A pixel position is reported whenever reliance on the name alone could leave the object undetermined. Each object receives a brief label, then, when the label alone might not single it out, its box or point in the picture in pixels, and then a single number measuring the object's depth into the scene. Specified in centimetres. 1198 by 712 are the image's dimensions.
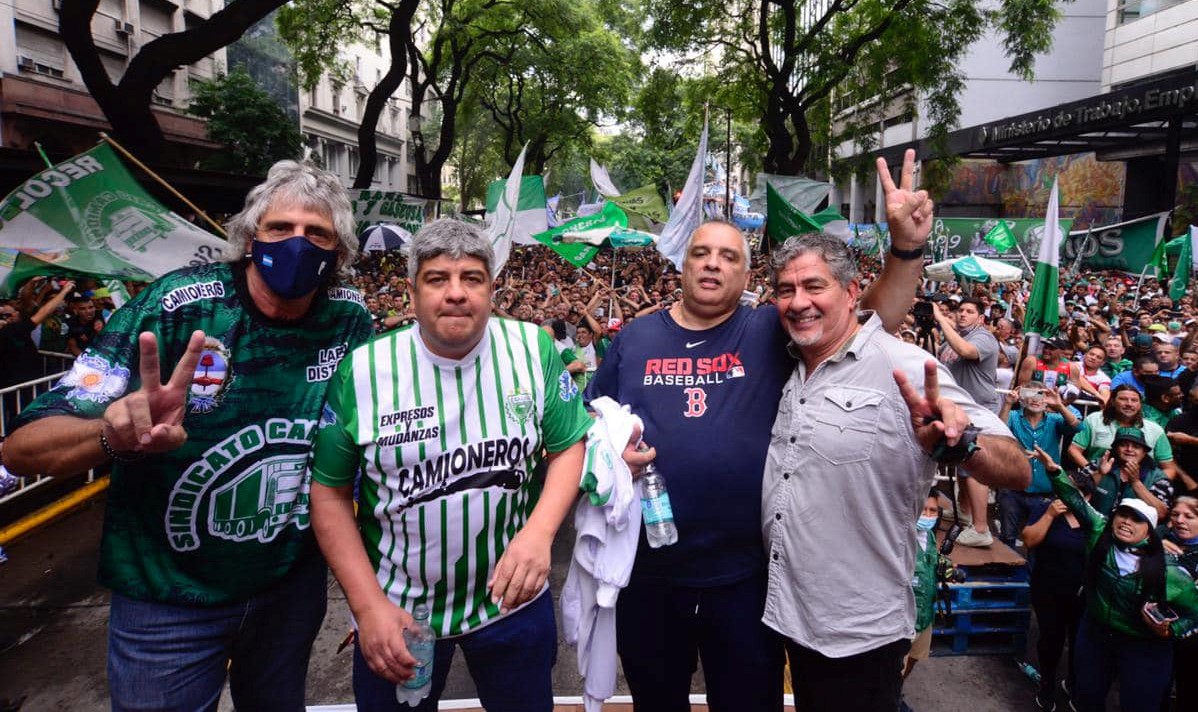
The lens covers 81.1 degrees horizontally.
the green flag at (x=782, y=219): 919
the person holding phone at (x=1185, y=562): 357
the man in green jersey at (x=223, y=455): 195
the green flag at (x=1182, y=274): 1324
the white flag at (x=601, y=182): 2088
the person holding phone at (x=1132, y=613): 341
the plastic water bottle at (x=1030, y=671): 425
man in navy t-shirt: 242
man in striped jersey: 197
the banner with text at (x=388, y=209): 1370
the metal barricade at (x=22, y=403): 582
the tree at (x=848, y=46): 1521
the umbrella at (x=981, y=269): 1339
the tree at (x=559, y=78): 2268
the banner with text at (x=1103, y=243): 1388
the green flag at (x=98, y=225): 486
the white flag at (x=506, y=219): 738
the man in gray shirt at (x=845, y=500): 222
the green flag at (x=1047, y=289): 584
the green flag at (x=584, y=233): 1198
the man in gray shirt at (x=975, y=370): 571
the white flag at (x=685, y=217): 866
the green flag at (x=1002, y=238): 1606
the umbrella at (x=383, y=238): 1513
